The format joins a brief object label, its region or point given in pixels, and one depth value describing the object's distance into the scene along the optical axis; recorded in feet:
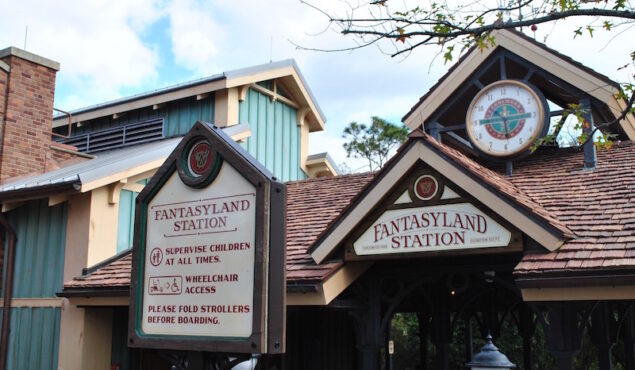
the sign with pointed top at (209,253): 16.49
